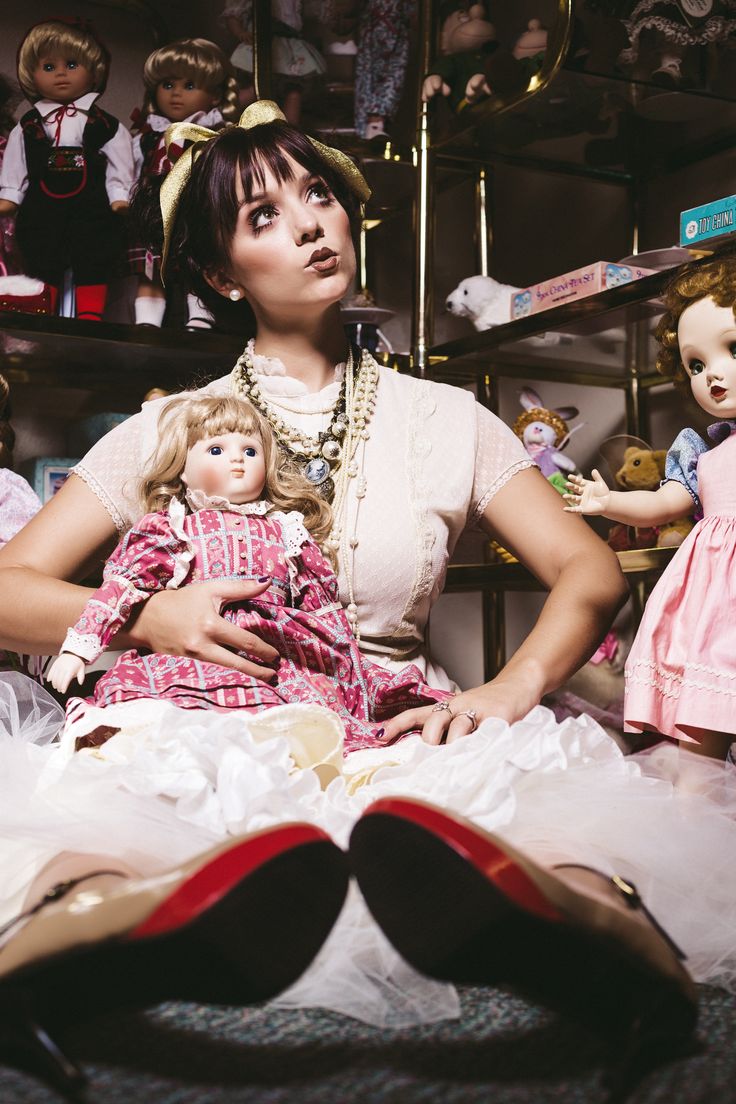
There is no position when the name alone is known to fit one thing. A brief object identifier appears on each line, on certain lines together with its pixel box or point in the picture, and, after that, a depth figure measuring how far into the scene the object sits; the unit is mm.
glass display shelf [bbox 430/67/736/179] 1911
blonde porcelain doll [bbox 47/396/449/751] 1188
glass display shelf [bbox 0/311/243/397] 1832
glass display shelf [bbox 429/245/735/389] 1678
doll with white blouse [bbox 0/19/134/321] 1920
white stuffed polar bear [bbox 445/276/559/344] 2055
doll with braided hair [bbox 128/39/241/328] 1962
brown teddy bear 1769
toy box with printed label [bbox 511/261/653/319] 1718
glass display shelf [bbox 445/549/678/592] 1896
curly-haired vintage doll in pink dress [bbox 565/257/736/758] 1284
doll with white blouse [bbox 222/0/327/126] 2098
